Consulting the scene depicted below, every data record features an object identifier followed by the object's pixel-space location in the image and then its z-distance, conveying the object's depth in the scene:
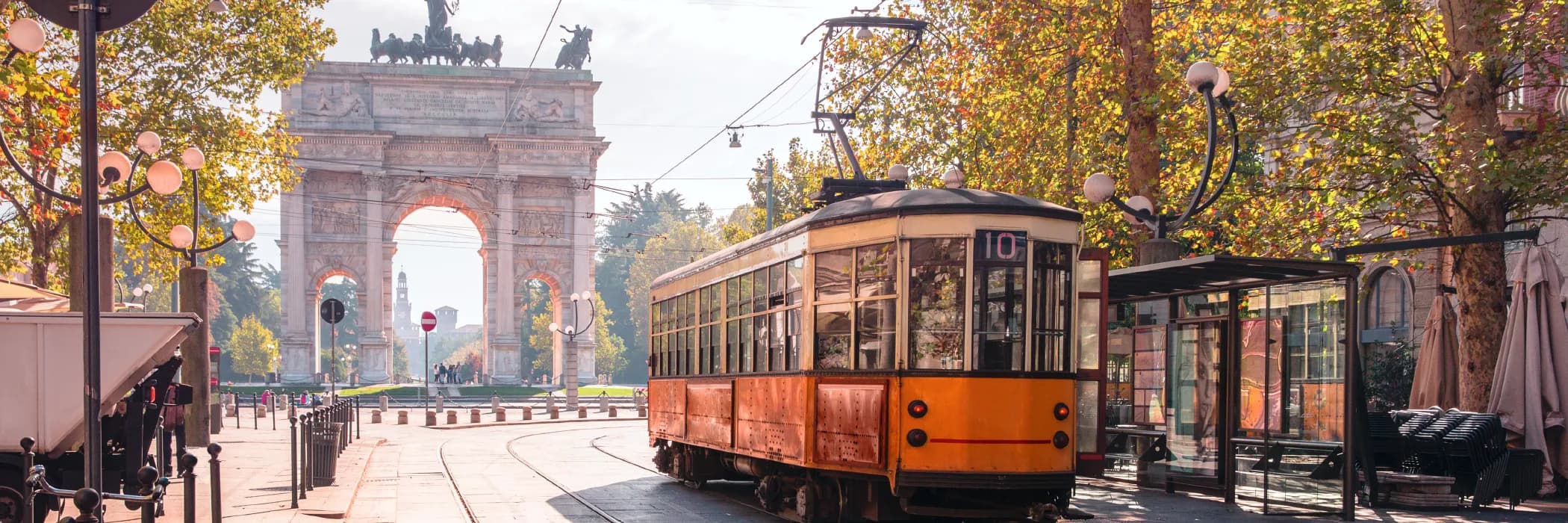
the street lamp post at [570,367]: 68.13
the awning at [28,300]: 14.37
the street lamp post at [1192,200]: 16.69
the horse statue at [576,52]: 74.75
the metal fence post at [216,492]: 10.41
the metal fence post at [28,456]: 11.02
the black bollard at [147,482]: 8.80
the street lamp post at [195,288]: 20.27
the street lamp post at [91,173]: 8.83
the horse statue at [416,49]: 72.50
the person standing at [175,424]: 17.52
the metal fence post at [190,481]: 9.75
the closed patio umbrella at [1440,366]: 18.58
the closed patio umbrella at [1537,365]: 16.44
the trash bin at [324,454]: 17.88
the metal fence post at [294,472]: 15.13
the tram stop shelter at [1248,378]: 14.19
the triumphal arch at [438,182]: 71.62
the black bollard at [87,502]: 7.57
